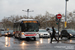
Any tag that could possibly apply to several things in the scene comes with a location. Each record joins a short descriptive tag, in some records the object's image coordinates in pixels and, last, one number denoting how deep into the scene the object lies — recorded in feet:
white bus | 82.07
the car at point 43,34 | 106.83
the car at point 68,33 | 93.15
